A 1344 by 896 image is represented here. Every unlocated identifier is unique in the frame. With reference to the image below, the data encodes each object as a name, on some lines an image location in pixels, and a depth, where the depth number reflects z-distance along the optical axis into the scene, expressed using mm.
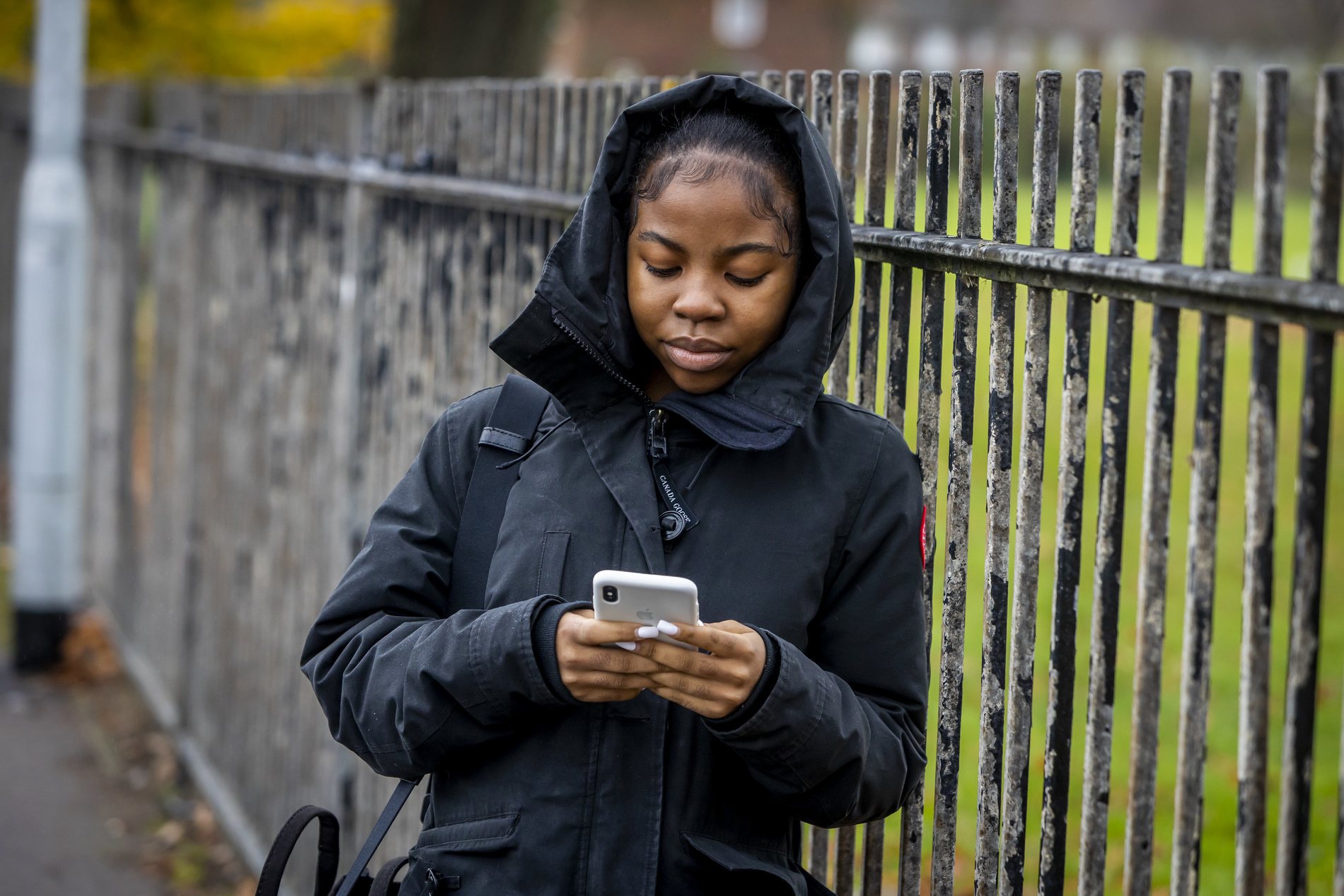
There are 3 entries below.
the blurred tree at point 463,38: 19375
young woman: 4266
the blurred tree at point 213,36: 21672
